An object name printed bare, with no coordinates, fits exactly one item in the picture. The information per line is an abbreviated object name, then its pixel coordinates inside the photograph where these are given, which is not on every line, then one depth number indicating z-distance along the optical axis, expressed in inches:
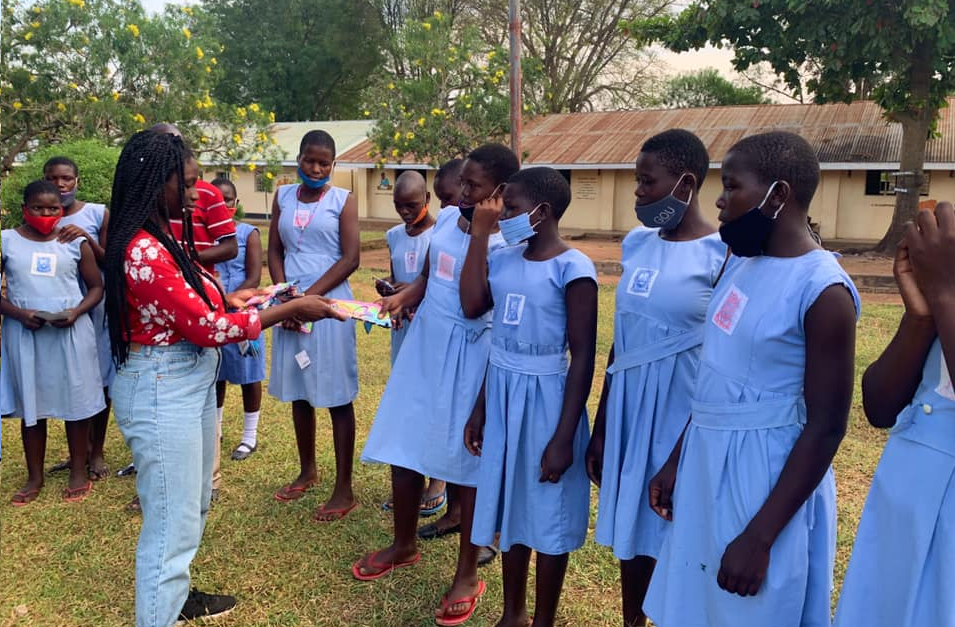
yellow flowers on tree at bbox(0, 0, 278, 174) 426.0
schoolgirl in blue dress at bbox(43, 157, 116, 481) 169.8
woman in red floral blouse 96.2
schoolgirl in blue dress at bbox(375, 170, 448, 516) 152.9
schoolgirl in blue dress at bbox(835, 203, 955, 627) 60.2
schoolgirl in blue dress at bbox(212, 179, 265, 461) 189.2
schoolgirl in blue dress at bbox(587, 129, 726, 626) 95.1
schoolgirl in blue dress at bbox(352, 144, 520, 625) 124.5
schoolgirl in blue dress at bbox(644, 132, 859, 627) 71.0
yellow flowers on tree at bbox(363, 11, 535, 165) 689.6
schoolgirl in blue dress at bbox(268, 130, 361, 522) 155.9
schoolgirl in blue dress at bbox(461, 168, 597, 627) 102.0
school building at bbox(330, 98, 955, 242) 722.2
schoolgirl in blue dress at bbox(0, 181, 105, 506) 163.5
